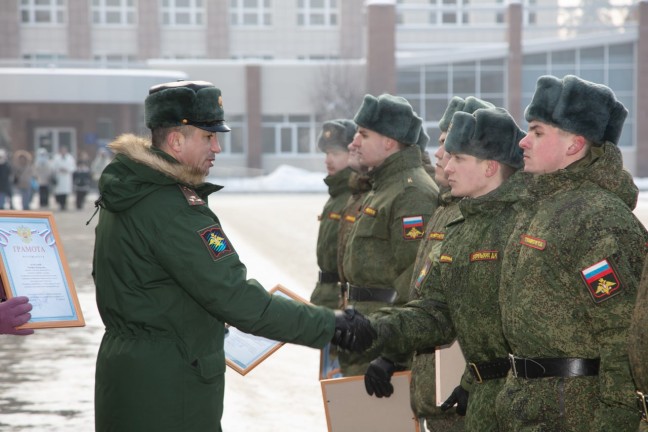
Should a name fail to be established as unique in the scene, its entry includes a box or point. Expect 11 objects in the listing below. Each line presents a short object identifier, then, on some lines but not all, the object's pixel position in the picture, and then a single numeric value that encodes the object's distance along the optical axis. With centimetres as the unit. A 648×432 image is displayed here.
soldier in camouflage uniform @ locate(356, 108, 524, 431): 440
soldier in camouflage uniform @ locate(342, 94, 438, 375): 643
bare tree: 5425
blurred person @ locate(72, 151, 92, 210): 3300
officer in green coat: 399
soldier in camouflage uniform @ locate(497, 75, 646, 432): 369
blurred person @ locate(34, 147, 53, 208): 3191
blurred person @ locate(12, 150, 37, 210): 3017
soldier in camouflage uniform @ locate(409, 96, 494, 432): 520
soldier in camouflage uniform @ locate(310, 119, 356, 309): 796
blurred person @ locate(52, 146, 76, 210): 3178
